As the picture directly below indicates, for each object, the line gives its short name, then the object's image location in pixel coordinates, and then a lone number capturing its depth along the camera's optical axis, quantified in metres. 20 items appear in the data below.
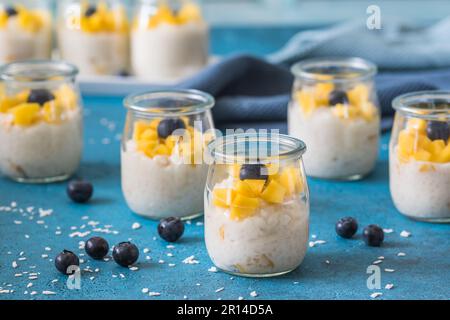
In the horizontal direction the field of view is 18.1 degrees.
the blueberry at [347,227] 0.90
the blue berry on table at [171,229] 0.90
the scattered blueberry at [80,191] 0.97
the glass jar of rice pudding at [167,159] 0.93
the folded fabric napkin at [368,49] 1.24
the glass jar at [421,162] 0.92
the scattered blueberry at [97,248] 0.87
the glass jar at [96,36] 1.26
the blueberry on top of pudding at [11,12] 1.25
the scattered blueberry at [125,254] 0.86
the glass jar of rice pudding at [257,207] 0.83
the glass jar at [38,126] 1.01
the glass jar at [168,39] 1.24
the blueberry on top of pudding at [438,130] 0.91
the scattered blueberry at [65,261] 0.85
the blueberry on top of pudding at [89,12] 1.26
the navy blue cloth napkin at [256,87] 1.12
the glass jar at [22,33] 1.25
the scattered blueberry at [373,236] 0.89
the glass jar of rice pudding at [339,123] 1.01
